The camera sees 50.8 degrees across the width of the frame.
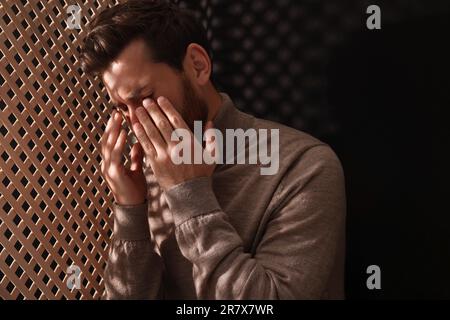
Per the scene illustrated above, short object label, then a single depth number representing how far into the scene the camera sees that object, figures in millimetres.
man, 775
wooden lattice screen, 877
